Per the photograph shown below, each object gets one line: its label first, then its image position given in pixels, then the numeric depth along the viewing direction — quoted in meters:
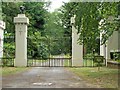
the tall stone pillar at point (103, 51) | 20.61
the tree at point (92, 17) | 11.45
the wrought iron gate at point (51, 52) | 20.33
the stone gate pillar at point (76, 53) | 19.23
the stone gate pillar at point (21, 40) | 19.05
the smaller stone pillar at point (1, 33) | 20.30
